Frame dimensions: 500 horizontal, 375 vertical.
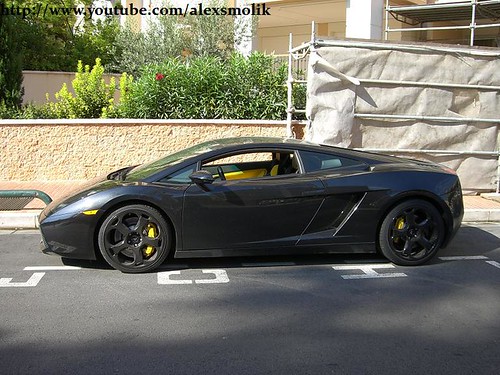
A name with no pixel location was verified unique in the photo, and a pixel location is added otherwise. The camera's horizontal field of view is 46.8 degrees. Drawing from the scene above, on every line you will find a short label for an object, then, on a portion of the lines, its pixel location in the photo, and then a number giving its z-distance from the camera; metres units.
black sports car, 5.50
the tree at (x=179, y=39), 14.15
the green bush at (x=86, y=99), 11.17
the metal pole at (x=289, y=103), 9.78
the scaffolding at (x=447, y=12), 12.44
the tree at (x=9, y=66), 11.38
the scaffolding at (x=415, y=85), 8.93
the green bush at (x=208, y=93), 10.80
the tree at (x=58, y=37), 15.60
